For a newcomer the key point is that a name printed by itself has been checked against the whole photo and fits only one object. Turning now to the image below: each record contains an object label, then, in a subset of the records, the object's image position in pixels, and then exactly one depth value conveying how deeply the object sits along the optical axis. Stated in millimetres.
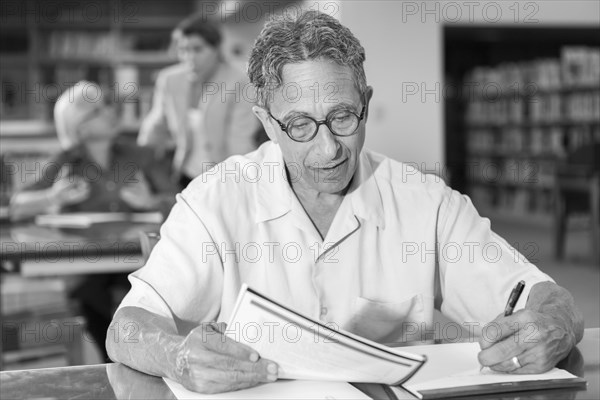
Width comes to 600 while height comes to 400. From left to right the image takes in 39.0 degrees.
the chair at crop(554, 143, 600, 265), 6539
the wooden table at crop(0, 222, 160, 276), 2619
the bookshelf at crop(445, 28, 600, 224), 9156
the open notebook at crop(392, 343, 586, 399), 1072
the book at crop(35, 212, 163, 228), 3258
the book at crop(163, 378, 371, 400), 1062
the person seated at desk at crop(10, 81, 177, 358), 3746
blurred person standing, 4594
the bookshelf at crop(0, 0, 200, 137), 7883
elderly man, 1379
